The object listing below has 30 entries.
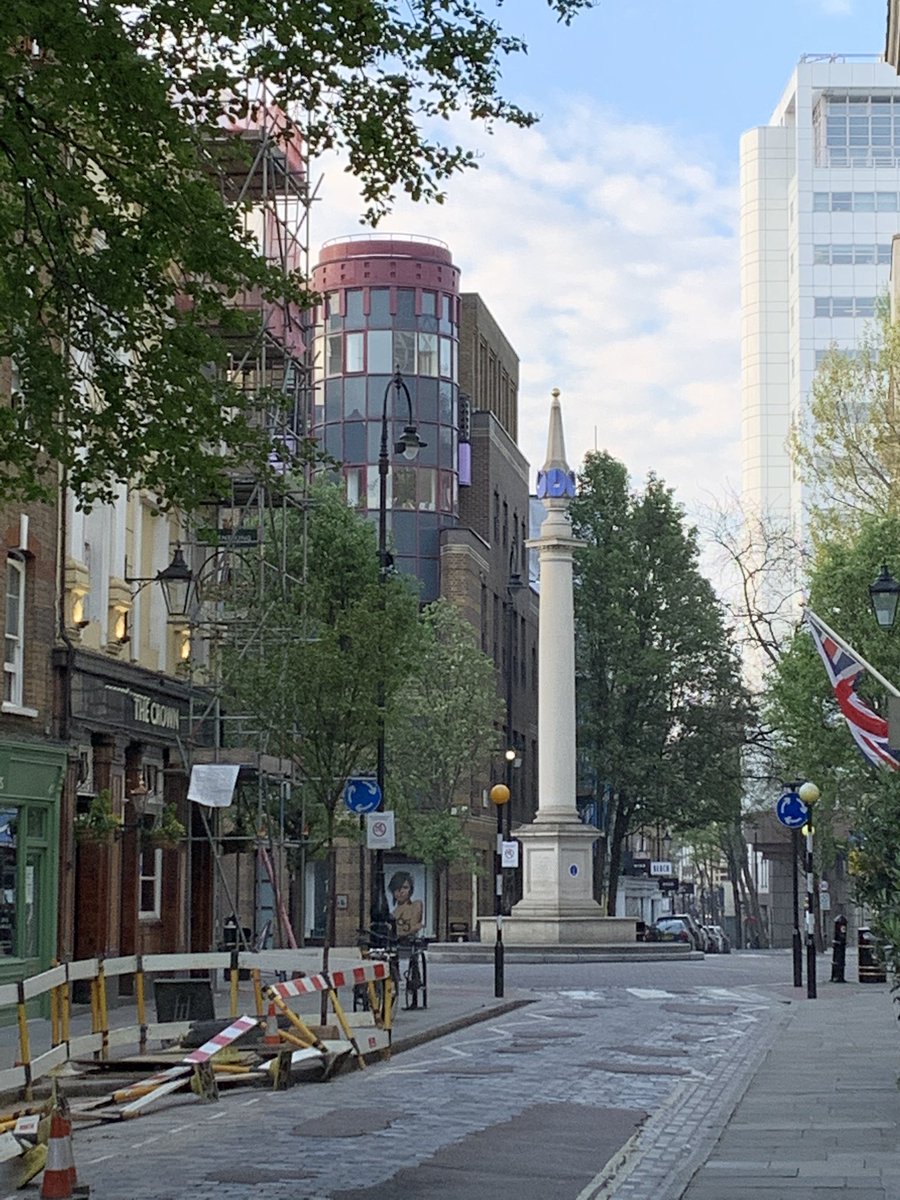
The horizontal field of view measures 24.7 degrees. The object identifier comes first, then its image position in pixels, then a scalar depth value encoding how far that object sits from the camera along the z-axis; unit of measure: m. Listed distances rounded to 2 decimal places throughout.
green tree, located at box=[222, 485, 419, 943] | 30.86
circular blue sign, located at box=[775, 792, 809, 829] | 34.44
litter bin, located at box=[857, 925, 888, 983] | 36.58
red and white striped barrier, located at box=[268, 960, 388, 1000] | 20.42
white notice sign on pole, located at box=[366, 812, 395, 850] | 30.05
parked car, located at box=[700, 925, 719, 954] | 75.62
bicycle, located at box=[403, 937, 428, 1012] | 29.02
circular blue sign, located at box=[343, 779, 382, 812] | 29.50
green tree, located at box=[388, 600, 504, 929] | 66.94
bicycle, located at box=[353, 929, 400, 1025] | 23.05
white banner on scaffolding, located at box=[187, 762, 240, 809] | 31.73
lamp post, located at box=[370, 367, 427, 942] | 31.16
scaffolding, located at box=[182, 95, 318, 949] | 35.28
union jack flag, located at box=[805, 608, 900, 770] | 27.84
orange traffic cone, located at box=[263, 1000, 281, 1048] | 21.08
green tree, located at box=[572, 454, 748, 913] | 74.94
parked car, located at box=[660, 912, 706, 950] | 69.88
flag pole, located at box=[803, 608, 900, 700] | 26.22
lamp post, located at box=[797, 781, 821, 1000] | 34.25
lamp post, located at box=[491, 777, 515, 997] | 32.56
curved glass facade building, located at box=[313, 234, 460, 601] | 79.81
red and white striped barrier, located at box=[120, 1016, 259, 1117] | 17.06
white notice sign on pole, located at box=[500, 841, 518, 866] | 51.16
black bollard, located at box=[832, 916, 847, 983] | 40.34
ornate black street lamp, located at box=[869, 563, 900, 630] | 24.55
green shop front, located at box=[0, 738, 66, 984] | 27.08
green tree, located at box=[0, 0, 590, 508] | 12.52
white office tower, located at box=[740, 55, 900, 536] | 157.62
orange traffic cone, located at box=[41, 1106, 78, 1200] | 11.07
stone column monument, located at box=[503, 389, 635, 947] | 53.28
